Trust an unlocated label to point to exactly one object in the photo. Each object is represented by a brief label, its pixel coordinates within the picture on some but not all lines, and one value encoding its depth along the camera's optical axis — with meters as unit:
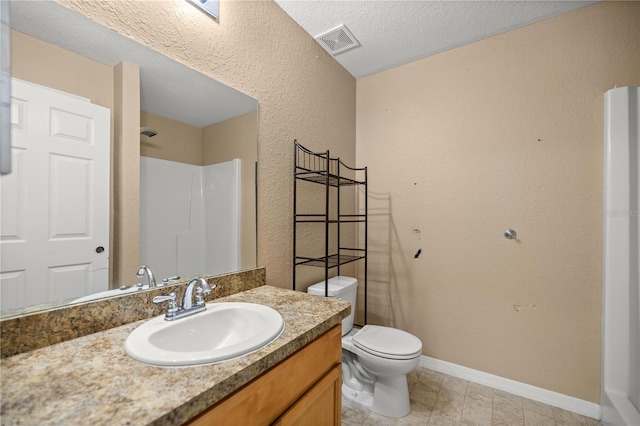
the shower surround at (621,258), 1.45
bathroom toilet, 1.55
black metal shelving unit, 1.73
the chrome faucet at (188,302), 0.94
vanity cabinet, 0.65
